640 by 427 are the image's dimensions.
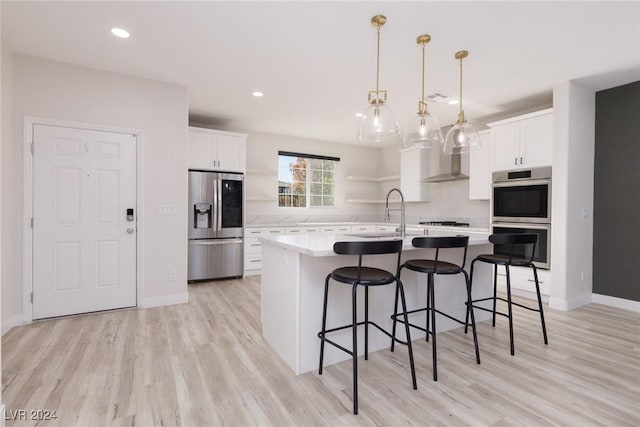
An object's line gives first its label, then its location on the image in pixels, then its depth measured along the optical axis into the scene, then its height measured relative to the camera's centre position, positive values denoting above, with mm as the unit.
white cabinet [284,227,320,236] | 5578 -346
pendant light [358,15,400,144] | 2330 +644
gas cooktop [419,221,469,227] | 5159 -196
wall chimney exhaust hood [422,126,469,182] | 5309 +762
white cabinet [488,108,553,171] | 3834 +897
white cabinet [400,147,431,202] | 5855 +709
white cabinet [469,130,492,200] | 4648 +615
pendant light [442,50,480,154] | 2682 +618
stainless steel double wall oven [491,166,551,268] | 3798 +85
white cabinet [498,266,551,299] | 3824 -858
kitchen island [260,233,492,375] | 2217 -673
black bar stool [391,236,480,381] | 2206 -404
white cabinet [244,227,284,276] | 5266 -666
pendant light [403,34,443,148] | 2582 +664
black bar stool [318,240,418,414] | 1848 -412
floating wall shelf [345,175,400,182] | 6778 +695
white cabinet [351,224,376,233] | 6439 -326
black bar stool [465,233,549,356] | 2531 -384
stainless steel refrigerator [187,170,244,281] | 4754 -238
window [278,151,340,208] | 6387 +619
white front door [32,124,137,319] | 3180 -130
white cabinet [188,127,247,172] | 4816 +918
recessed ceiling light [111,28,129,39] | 2654 +1462
